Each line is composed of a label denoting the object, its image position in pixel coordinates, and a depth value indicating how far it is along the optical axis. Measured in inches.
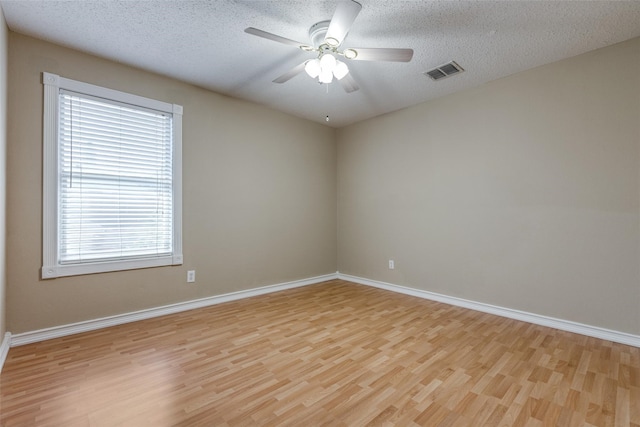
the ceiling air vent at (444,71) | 116.4
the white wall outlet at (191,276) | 134.1
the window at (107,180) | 102.5
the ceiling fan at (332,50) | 75.4
